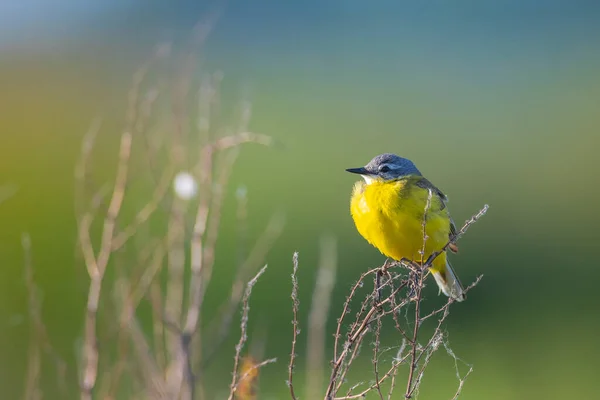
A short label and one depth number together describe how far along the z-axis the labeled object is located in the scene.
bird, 10.59
